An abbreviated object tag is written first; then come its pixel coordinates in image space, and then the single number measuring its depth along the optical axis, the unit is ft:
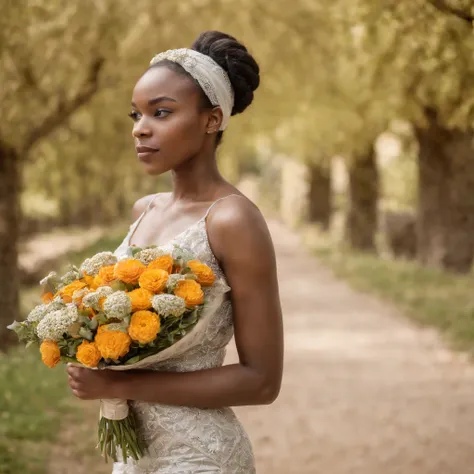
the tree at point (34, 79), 23.49
